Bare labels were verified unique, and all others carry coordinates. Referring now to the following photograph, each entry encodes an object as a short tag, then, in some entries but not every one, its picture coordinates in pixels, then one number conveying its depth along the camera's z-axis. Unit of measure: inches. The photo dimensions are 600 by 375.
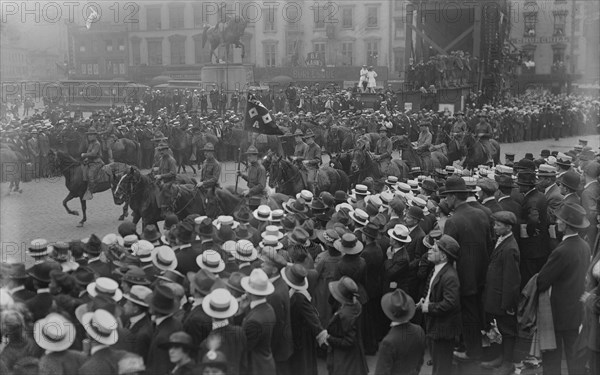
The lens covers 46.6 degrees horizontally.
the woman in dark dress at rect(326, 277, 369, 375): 246.7
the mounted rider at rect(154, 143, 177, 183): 574.2
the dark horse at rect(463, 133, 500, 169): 719.7
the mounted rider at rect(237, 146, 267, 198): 536.1
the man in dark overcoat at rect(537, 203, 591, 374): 279.0
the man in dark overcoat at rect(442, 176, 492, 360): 305.3
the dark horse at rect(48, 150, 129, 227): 592.4
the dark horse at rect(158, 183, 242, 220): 492.7
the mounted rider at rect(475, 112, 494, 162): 723.4
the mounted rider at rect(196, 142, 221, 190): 542.0
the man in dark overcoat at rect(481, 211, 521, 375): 299.0
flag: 549.0
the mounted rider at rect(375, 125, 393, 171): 708.7
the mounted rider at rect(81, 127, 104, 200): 592.7
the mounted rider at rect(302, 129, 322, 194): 586.8
